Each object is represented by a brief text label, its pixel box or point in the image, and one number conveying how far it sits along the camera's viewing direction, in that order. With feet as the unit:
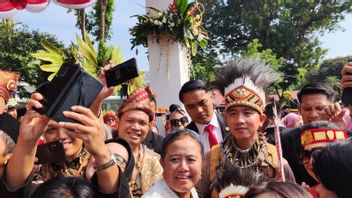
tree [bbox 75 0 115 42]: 50.01
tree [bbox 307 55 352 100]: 187.56
